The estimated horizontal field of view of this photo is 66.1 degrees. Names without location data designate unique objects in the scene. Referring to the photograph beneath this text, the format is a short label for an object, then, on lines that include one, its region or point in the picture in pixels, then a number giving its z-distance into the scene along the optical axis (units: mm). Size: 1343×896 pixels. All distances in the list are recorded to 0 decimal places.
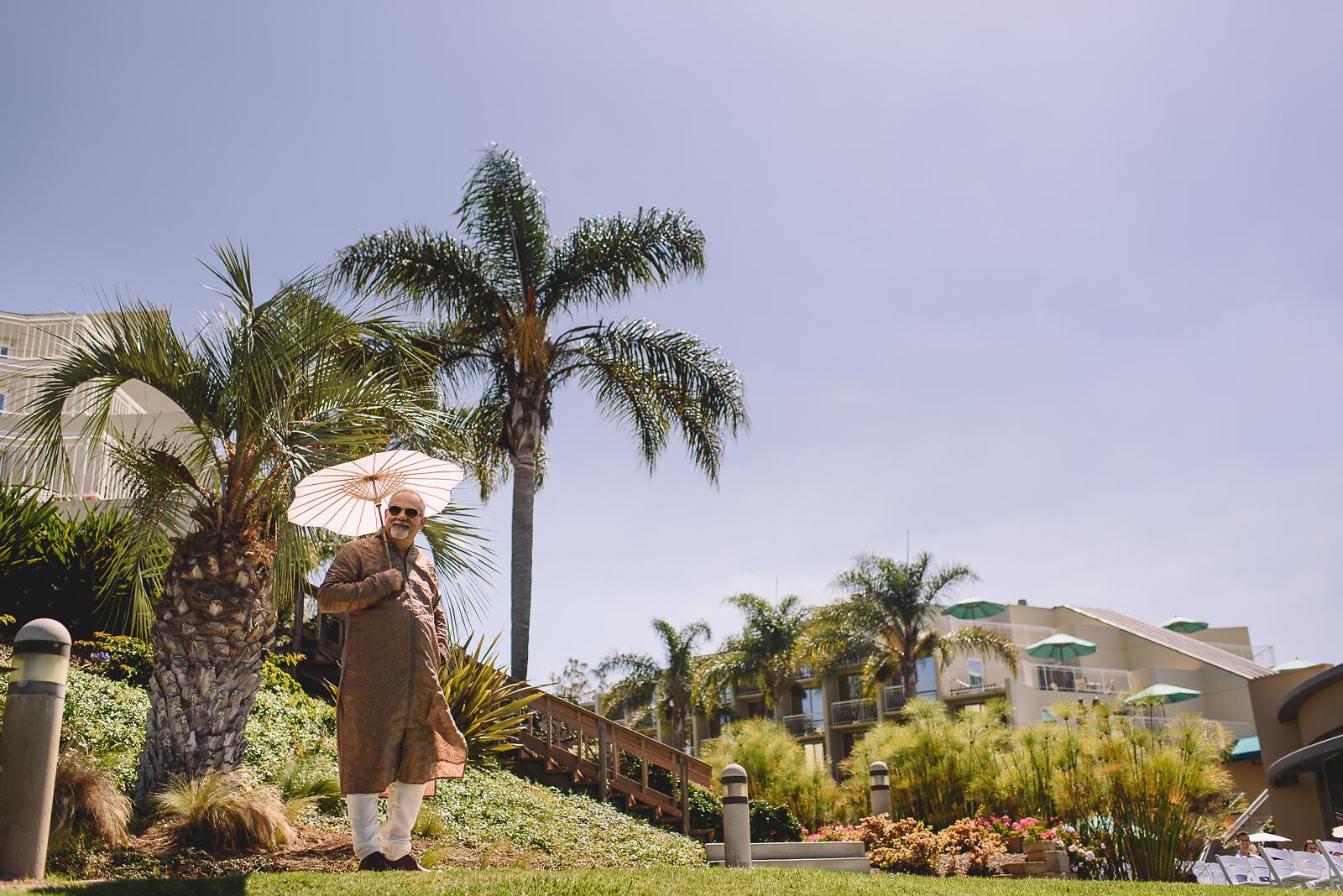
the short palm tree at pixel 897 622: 35531
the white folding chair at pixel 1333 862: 10758
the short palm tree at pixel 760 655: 40531
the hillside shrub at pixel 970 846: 11438
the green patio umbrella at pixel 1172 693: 30505
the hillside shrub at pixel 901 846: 11539
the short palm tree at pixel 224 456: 7773
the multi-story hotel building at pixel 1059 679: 38969
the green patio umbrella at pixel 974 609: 37500
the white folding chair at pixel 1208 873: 9516
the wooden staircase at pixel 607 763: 12867
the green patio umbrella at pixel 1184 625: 48312
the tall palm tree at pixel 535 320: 16969
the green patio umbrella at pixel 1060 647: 35375
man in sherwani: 5273
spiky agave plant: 11727
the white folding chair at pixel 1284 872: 10828
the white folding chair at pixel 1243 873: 10258
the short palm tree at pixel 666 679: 42750
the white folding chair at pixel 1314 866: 11086
